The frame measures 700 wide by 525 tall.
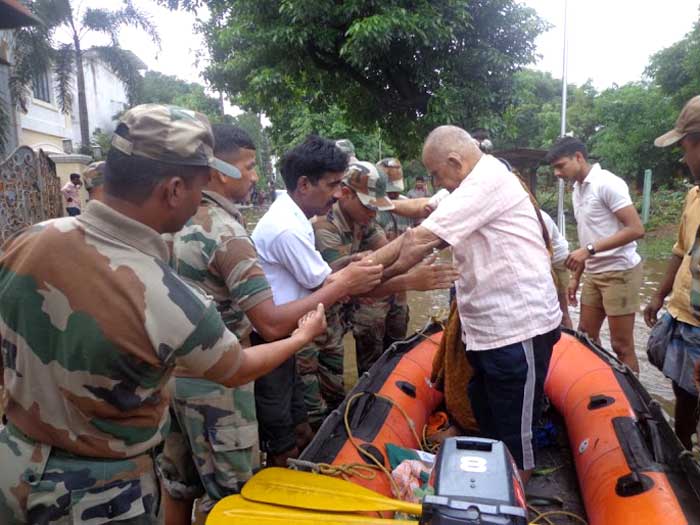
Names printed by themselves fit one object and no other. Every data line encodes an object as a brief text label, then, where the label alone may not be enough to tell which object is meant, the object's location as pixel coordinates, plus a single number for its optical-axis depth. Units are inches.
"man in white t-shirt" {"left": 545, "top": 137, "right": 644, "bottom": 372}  143.2
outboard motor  49.3
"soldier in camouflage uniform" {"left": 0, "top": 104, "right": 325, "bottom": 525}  45.2
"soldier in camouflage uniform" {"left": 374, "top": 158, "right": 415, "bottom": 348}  169.0
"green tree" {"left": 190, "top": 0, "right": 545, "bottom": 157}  305.9
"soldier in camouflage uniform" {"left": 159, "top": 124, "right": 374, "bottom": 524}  71.4
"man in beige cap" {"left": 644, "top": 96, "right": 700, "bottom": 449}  92.5
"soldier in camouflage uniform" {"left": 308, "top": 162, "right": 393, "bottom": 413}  117.1
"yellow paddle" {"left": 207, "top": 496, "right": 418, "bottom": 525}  57.1
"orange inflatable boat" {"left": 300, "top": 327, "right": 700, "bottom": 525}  79.7
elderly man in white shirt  81.0
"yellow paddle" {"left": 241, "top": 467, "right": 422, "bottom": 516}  59.7
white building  636.1
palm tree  522.3
